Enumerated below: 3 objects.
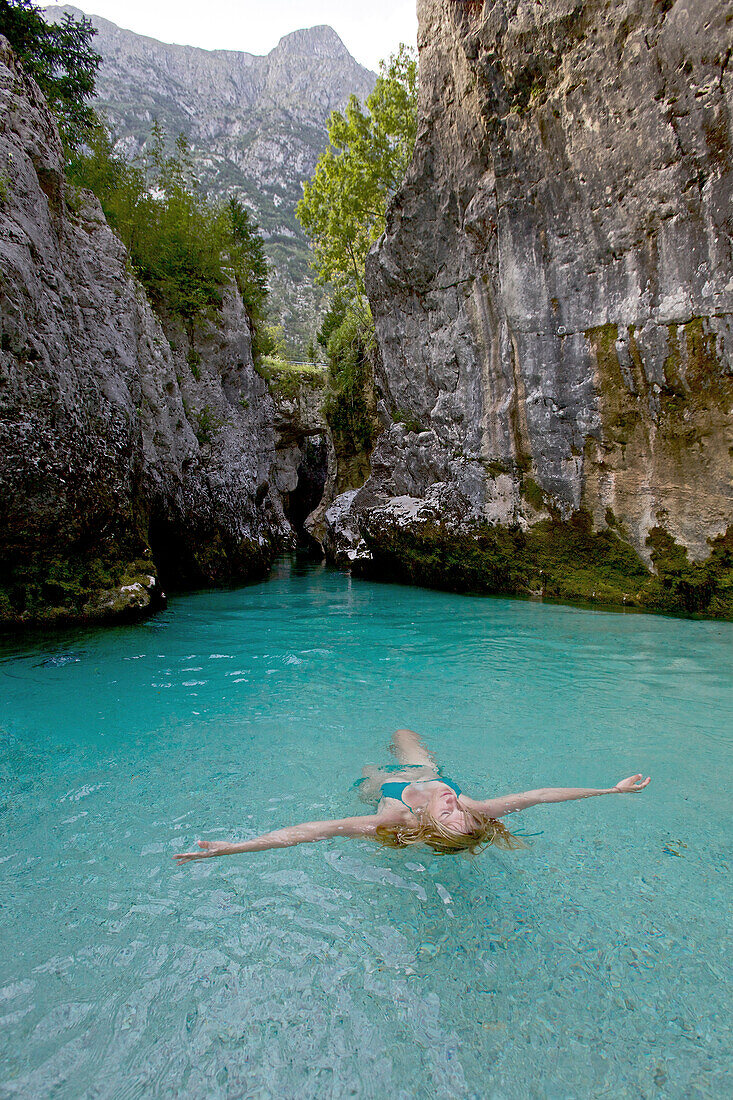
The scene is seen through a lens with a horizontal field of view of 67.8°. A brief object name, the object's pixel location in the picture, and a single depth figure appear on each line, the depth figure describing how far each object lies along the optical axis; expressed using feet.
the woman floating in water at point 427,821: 9.31
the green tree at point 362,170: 64.18
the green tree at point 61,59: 37.47
